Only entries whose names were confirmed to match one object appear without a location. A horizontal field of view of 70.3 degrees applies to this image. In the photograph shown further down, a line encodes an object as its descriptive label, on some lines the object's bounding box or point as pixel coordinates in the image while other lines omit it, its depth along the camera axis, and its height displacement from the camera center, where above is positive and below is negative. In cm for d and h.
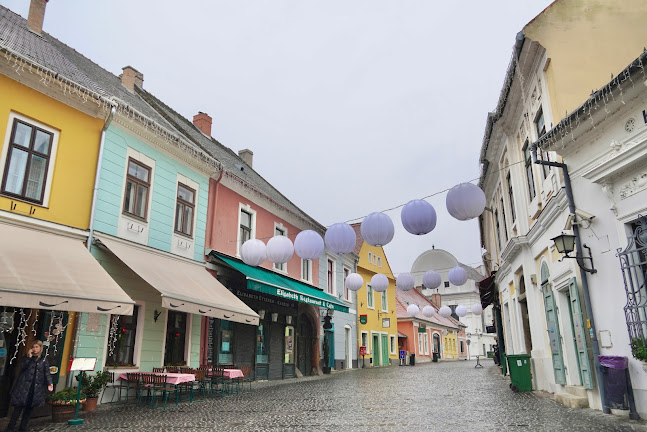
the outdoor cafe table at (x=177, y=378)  1017 -65
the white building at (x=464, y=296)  5744 +620
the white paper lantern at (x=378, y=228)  1029 +255
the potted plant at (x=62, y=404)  825 -98
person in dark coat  727 -57
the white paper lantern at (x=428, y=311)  3036 +221
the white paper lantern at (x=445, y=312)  3005 +214
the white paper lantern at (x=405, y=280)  1835 +253
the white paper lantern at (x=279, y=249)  1288 +264
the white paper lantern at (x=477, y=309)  3065 +234
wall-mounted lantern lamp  802 +165
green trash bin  1214 -72
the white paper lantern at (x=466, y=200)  871 +266
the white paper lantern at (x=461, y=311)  3208 +233
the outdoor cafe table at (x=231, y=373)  1247 -67
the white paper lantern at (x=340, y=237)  1162 +266
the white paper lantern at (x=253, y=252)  1297 +259
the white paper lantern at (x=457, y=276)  1759 +259
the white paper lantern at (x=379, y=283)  2030 +269
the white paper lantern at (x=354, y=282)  1966 +266
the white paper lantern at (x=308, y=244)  1295 +278
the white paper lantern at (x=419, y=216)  933 +253
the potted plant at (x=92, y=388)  934 -77
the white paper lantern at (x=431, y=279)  1698 +236
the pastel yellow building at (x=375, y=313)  2925 +220
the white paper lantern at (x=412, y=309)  3062 +233
